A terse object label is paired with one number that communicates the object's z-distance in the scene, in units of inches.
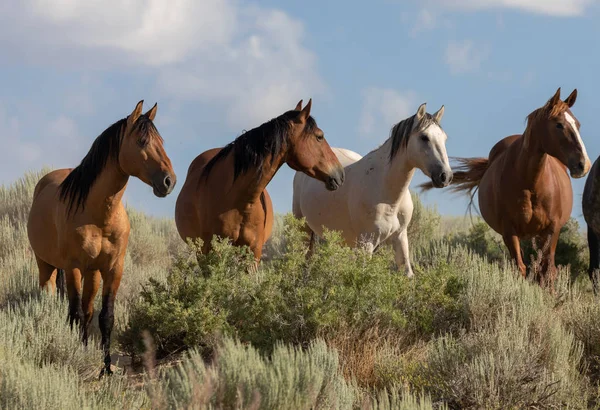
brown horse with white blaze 685.3
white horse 675.4
